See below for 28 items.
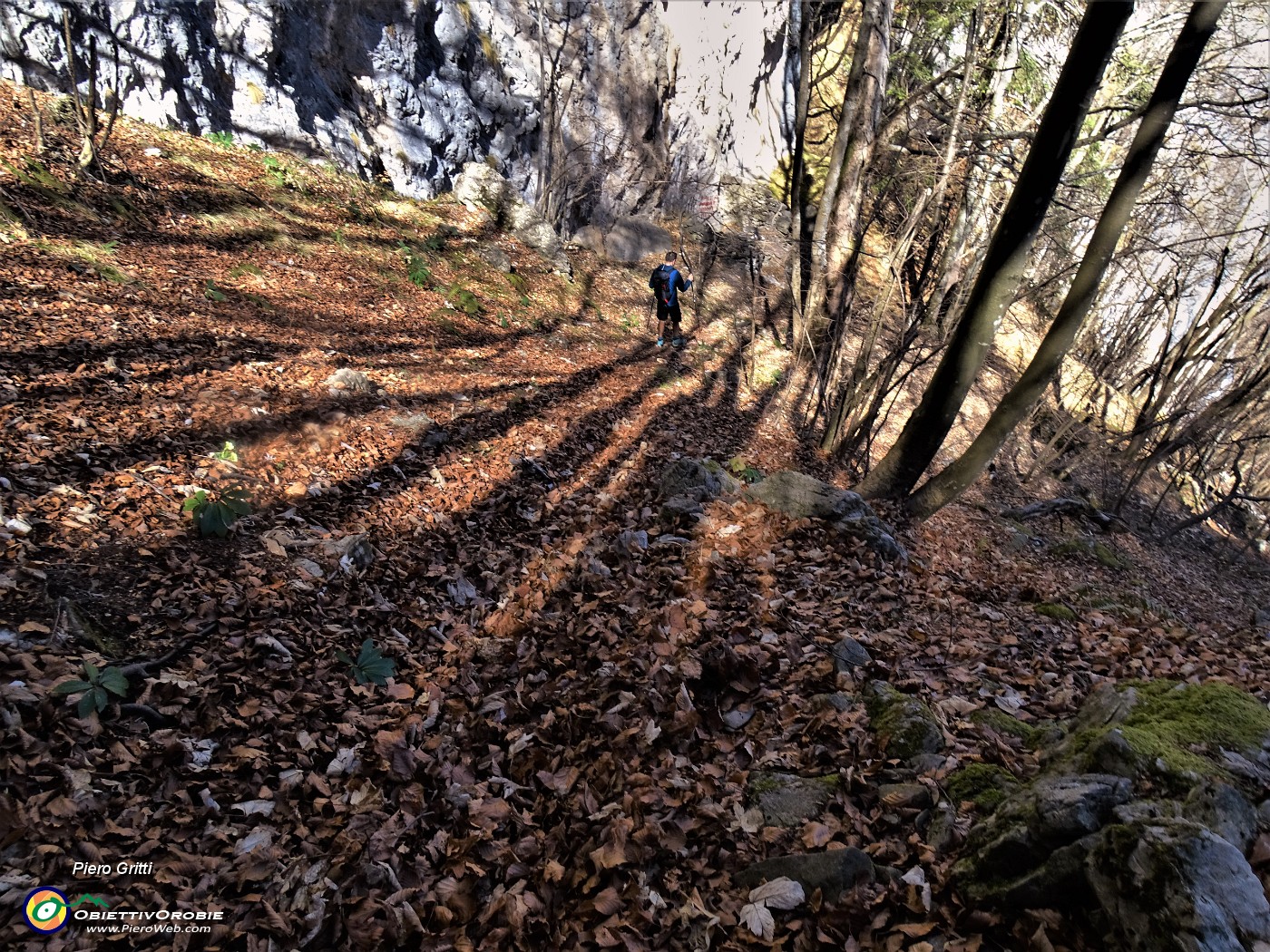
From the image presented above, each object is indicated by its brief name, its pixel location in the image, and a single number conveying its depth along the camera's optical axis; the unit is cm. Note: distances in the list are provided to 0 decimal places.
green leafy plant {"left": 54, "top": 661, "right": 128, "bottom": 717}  331
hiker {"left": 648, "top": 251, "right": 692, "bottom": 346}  1314
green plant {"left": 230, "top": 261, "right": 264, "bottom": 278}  917
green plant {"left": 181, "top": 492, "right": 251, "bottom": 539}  491
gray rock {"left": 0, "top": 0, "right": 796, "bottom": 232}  1132
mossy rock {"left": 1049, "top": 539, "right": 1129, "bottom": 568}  926
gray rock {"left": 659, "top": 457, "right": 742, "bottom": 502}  711
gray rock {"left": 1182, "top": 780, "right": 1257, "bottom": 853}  231
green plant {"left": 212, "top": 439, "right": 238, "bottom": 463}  576
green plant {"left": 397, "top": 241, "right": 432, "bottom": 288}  1195
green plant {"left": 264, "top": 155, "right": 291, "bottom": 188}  1223
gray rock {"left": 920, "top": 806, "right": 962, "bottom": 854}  280
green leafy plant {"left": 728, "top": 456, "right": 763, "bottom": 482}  820
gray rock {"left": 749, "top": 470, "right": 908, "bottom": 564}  641
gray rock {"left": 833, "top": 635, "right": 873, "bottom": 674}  425
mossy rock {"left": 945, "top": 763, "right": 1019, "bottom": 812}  295
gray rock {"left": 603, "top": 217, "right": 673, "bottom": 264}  1844
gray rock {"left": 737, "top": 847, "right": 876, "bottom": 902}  269
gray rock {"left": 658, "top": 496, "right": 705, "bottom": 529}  663
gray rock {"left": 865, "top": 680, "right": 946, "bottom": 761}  342
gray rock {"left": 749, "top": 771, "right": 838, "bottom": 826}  318
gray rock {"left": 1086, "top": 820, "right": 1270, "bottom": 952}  191
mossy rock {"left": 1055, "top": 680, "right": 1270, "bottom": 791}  266
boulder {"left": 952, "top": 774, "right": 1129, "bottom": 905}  233
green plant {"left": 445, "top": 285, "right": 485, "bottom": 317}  1204
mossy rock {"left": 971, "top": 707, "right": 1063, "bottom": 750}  344
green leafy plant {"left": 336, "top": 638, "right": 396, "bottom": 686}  437
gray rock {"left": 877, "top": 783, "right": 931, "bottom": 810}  306
